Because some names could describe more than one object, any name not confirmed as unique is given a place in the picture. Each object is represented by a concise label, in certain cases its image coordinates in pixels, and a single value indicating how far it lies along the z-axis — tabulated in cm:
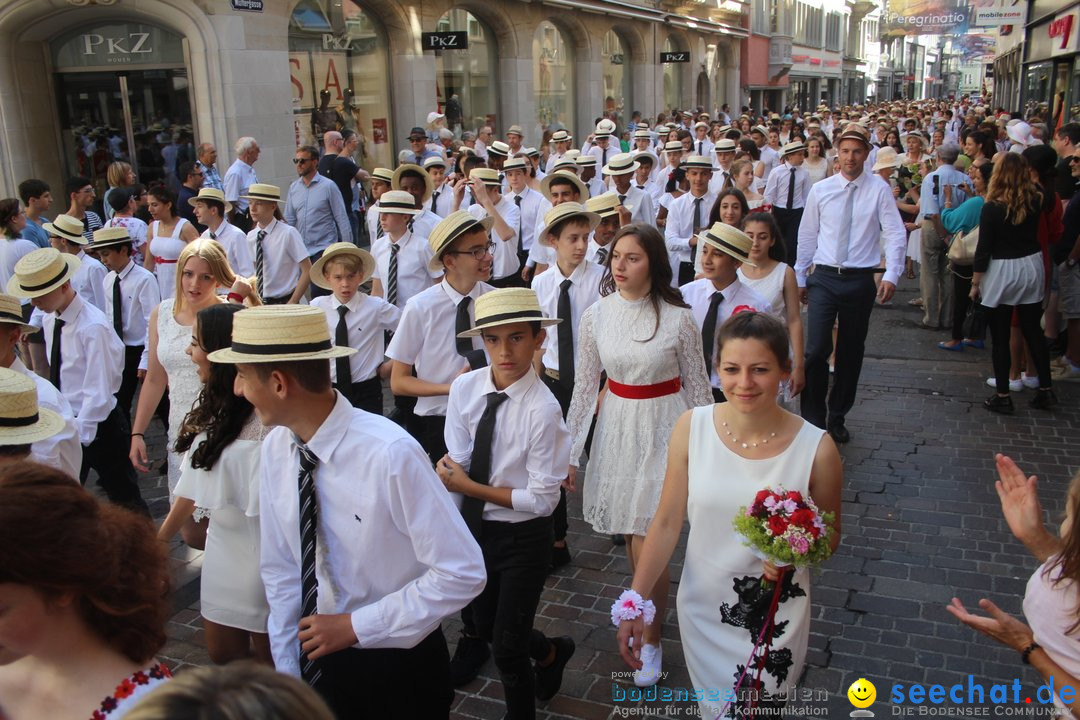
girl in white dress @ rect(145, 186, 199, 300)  824
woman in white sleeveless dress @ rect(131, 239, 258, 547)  498
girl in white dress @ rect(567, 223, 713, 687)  451
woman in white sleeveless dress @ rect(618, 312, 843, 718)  310
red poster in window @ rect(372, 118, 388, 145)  1967
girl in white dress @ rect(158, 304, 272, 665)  344
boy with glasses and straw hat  531
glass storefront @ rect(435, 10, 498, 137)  2164
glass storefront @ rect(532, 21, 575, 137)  2595
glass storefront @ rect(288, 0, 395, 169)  1741
